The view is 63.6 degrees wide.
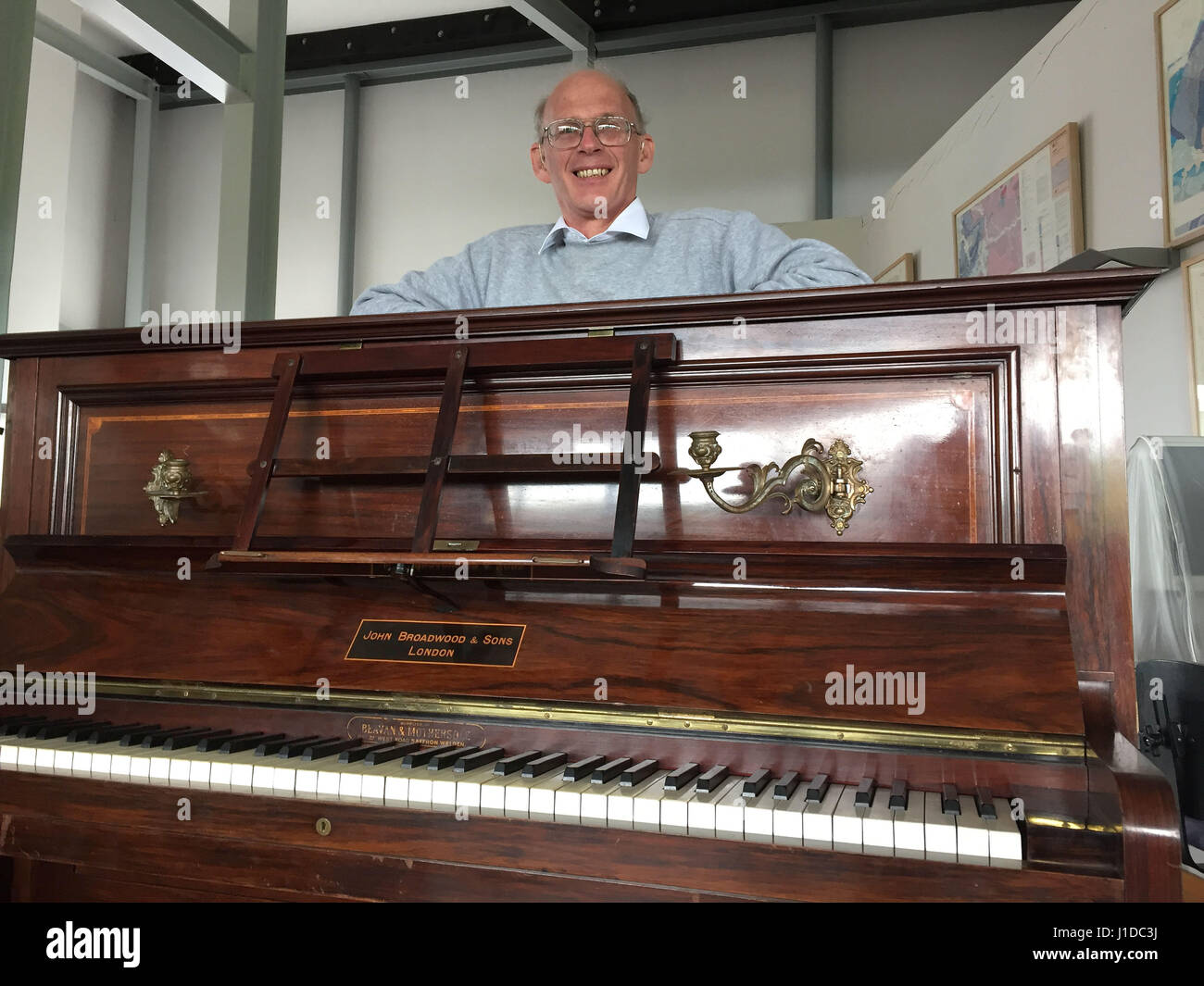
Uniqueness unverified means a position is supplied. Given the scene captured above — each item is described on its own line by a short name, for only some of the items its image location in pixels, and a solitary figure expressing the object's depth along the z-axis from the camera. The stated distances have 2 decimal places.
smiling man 2.23
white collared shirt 2.37
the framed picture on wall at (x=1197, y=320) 3.02
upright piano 1.24
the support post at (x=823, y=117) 6.36
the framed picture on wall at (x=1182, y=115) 2.97
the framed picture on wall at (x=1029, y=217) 3.69
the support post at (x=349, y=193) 7.55
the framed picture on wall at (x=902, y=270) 5.34
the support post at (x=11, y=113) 2.80
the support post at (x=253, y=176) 4.17
